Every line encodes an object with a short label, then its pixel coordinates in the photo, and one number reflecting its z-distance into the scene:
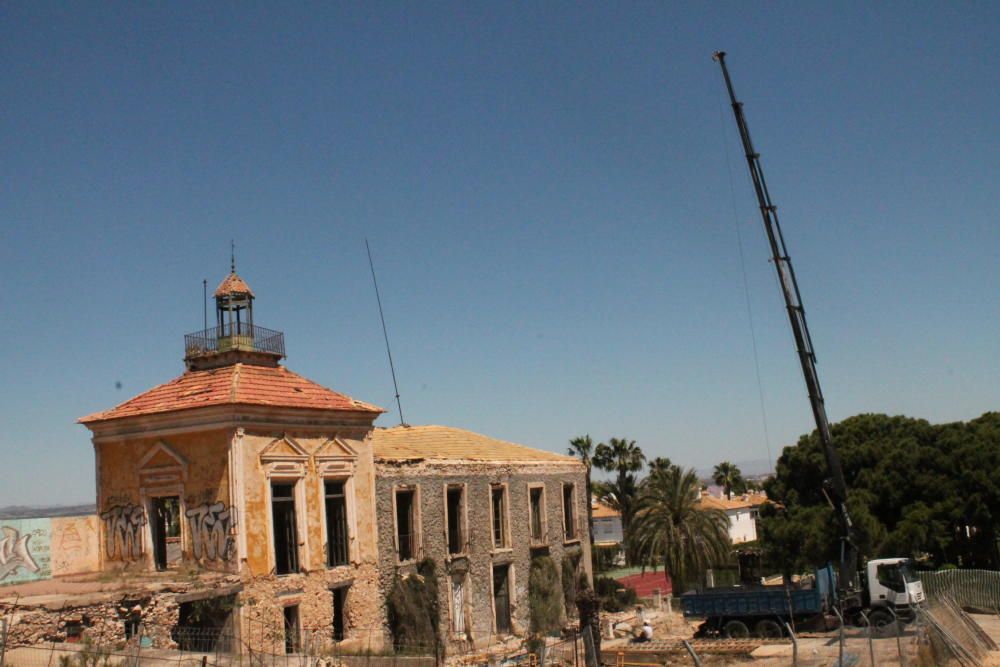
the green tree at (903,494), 41.25
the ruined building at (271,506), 26.41
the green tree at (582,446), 73.19
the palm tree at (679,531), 44.78
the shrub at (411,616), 30.61
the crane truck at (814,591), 30.05
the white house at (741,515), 89.38
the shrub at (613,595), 42.19
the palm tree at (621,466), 66.56
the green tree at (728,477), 101.94
